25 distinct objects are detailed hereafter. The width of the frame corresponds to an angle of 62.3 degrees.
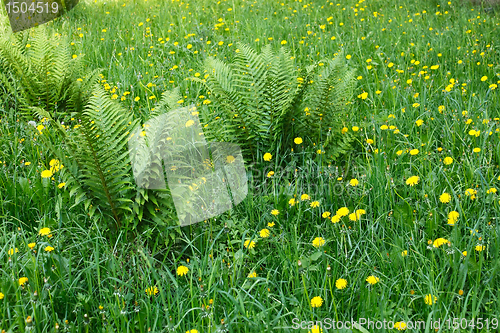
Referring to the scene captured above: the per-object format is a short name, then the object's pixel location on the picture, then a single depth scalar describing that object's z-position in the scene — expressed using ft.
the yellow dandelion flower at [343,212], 6.35
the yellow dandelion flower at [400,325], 4.75
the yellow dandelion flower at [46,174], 7.21
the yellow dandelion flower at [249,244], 6.16
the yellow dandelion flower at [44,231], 6.16
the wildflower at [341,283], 5.38
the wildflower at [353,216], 6.36
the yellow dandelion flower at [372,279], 5.36
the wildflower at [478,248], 5.59
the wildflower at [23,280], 5.39
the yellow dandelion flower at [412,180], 6.89
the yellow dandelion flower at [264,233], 6.37
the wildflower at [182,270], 5.91
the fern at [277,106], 8.32
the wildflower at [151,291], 5.58
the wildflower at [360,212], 6.49
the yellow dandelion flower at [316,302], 5.11
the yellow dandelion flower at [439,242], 5.62
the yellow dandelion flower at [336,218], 6.40
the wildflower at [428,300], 5.06
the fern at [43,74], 10.12
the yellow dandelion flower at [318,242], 5.93
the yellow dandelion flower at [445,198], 6.44
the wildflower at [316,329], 4.73
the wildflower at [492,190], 6.41
